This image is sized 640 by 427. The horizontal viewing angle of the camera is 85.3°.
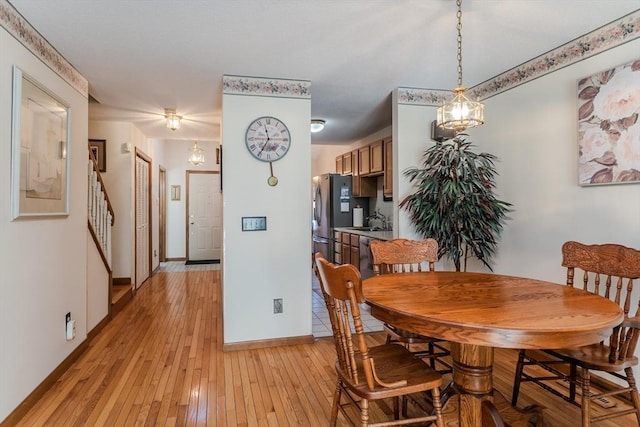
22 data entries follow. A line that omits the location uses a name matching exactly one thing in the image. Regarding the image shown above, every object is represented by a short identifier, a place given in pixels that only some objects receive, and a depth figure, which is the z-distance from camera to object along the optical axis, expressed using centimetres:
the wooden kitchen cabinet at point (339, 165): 632
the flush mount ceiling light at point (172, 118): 392
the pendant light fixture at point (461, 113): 182
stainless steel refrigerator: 574
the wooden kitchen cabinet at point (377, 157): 464
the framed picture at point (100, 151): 442
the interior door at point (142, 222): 498
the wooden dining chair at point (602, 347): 159
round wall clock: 297
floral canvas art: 206
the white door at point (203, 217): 743
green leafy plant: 278
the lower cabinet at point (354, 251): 451
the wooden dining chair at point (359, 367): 132
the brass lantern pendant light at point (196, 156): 614
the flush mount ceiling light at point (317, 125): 439
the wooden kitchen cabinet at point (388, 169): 441
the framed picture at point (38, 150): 194
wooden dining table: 115
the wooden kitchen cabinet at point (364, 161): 506
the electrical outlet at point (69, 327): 256
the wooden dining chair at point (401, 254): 231
